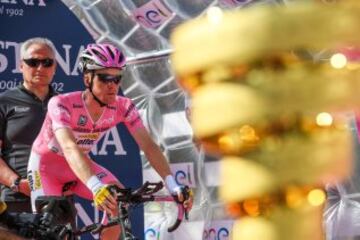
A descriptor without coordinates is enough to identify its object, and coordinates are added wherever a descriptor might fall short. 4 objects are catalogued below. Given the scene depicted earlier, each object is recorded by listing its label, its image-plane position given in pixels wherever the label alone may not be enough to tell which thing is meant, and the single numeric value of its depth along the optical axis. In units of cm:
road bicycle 711
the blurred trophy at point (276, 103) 156
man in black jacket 1011
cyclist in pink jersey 847
